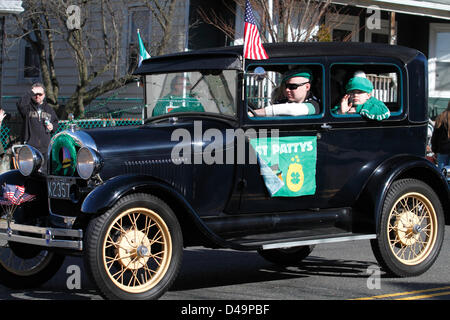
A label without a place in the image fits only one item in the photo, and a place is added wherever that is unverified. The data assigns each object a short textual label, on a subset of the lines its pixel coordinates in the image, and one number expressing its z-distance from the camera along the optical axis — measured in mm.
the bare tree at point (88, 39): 30523
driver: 12050
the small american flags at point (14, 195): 11155
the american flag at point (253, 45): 11261
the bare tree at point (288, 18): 26303
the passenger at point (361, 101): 12540
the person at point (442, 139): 22082
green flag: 13265
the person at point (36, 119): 20420
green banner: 11496
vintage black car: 10103
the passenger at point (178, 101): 12015
